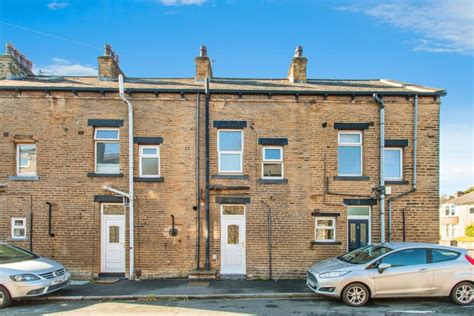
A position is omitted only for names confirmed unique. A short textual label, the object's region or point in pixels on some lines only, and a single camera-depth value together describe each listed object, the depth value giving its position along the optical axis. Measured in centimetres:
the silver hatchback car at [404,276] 795
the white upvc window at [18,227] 1088
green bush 3322
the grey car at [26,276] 790
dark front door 1124
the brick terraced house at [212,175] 1093
